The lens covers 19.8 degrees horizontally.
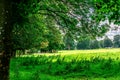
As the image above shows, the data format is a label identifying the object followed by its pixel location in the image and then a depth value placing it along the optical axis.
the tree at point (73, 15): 27.98
